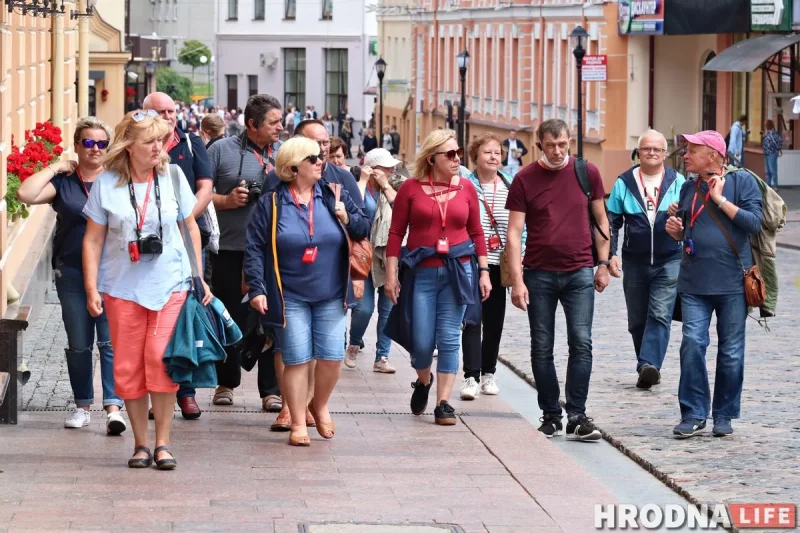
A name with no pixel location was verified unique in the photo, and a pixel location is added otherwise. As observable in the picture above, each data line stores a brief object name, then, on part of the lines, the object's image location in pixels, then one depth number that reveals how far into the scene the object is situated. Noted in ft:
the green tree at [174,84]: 274.93
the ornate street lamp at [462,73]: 152.15
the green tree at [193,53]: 325.01
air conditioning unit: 296.92
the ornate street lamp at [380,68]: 181.98
